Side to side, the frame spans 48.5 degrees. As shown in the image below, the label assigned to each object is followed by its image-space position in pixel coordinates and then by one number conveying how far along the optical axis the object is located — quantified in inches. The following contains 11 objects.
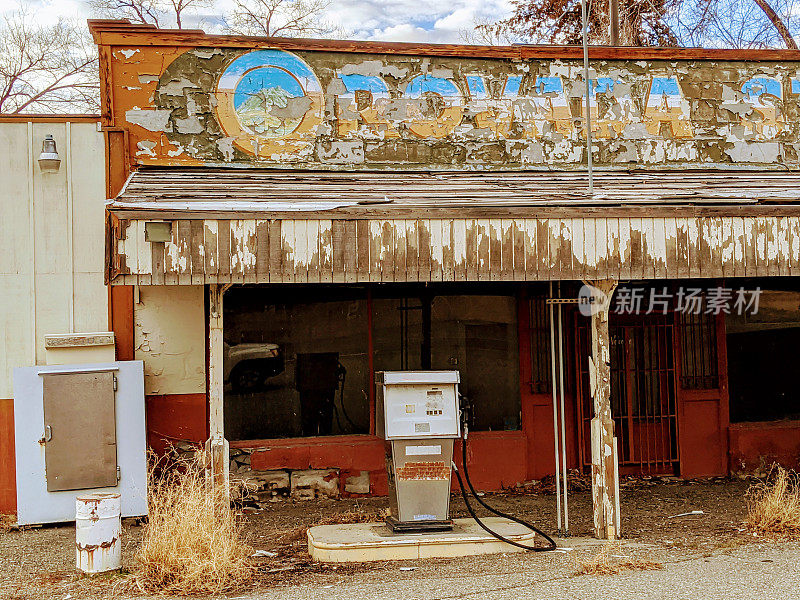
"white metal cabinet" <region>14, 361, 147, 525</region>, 360.5
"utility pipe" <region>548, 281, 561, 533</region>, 326.0
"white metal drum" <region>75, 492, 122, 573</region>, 279.6
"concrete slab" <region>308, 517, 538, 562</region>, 298.5
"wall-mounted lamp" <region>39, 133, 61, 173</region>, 375.2
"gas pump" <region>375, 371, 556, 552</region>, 307.7
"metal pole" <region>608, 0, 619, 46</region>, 611.8
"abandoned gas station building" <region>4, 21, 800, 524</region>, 389.7
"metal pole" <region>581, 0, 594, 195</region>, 329.7
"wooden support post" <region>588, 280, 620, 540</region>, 319.6
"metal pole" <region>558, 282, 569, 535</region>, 319.3
